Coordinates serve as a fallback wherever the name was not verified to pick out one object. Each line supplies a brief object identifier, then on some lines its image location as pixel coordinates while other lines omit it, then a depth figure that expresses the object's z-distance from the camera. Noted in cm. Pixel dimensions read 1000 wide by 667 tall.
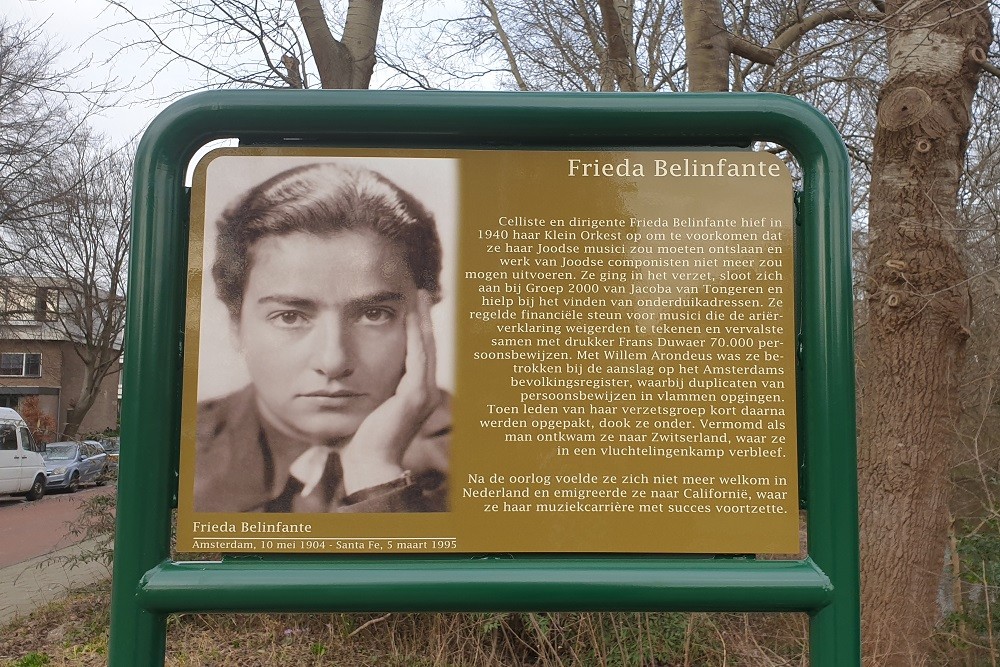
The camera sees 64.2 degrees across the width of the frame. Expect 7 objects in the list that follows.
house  3462
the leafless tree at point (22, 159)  1797
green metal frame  250
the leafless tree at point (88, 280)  2559
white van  1895
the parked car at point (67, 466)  2155
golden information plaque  254
